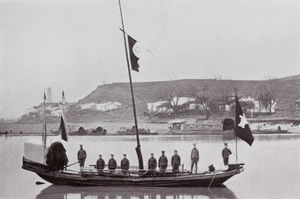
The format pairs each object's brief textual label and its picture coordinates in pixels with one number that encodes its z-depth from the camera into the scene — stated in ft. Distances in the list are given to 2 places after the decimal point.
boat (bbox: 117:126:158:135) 202.28
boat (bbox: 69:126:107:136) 205.26
